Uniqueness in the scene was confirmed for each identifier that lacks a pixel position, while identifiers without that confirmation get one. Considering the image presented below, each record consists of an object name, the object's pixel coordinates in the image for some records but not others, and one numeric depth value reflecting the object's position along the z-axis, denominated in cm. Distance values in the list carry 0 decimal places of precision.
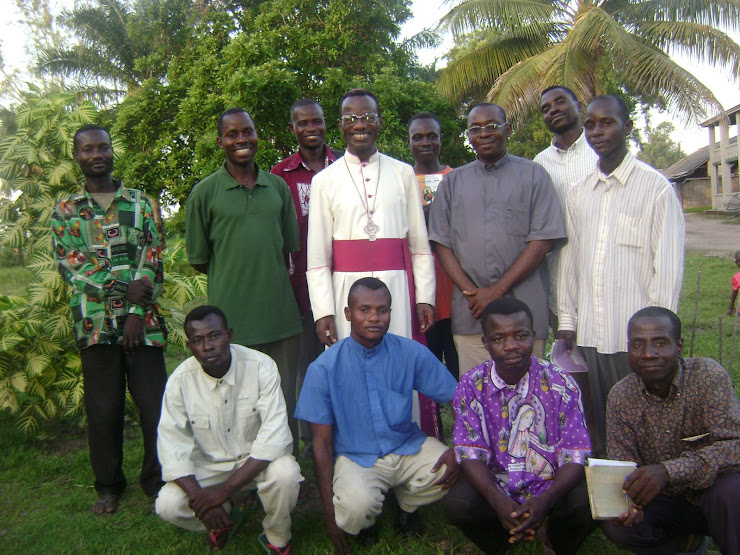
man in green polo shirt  375
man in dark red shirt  426
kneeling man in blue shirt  328
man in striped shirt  333
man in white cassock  374
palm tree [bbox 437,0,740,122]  1409
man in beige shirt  320
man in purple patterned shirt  290
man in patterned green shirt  380
